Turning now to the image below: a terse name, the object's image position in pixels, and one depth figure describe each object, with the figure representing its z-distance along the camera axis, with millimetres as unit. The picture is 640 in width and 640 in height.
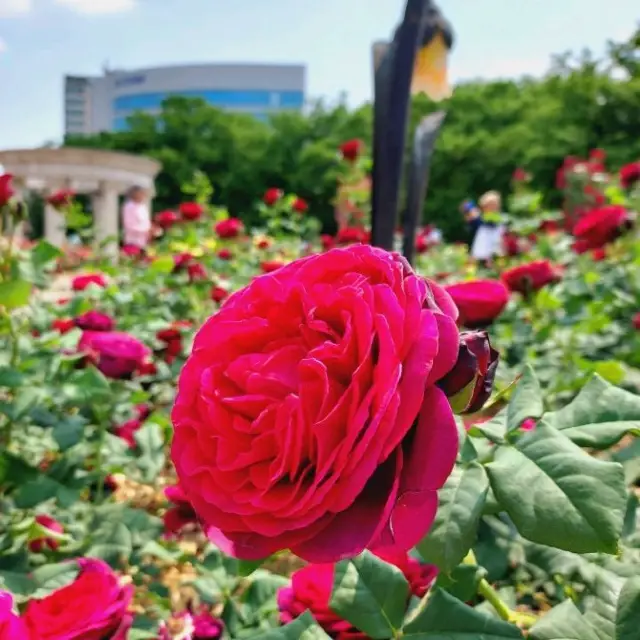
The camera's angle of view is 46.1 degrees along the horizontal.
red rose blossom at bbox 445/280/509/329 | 947
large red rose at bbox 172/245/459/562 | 365
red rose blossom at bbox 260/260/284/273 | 2016
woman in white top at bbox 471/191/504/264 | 4344
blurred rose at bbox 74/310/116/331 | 1460
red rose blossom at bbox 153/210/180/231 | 4027
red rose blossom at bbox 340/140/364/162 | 4219
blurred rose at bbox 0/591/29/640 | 415
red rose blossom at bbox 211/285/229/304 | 2209
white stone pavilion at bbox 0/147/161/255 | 8914
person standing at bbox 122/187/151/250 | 5141
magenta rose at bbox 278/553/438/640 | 568
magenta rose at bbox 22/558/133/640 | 529
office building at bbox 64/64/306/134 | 53406
